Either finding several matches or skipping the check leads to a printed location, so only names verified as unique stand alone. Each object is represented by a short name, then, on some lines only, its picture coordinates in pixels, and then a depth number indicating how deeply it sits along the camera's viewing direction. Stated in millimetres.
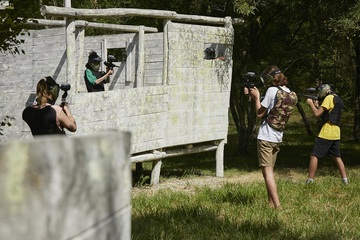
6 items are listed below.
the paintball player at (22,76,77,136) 9923
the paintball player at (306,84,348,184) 15205
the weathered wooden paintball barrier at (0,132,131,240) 1725
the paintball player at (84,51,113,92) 17781
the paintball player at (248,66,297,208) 10948
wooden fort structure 15169
